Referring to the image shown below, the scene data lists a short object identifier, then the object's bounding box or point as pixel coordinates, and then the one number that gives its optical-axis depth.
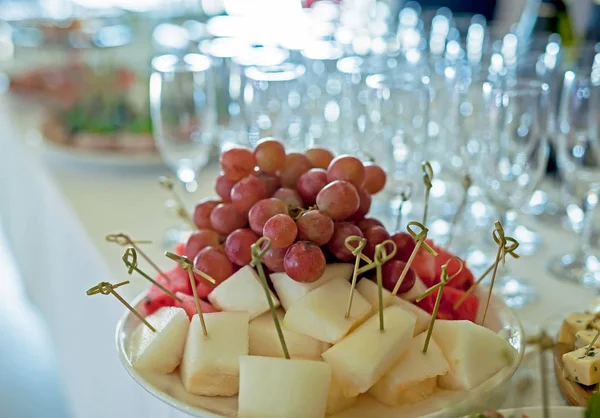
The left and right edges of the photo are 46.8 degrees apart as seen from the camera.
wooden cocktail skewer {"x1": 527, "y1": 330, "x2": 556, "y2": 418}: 0.37
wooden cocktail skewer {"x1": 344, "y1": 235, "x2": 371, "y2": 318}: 0.54
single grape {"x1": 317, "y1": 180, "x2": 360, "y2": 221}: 0.62
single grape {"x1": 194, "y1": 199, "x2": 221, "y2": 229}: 0.71
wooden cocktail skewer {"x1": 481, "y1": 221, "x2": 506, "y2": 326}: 0.56
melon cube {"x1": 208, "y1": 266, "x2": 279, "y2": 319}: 0.60
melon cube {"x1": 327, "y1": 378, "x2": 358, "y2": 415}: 0.55
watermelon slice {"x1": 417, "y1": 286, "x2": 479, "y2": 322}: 0.64
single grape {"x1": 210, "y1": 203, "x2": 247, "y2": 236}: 0.67
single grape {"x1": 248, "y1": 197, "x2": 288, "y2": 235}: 0.62
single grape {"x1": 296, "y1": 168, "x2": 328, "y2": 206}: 0.67
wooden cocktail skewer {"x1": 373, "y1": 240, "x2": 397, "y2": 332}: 0.51
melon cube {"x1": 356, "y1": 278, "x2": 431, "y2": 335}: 0.60
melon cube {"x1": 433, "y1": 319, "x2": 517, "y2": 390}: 0.56
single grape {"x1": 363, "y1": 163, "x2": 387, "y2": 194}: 0.73
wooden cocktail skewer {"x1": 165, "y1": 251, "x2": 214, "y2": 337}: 0.56
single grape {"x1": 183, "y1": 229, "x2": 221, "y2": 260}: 0.68
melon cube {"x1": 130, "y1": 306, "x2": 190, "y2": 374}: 0.58
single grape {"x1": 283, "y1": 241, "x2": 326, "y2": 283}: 0.59
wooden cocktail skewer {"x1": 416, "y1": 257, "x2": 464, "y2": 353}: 0.54
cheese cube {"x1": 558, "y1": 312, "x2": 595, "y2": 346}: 0.65
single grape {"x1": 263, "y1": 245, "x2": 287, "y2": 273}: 0.61
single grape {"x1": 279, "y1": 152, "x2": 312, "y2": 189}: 0.70
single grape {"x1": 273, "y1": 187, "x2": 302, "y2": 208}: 0.66
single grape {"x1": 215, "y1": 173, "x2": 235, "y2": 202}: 0.71
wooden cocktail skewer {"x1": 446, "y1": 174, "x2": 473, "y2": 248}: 0.75
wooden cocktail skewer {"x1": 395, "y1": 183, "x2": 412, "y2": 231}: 0.72
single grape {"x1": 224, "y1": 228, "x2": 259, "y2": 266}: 0.64
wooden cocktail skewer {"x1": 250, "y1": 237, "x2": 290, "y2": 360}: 0.51
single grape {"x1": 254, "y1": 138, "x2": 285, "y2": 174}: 0.70
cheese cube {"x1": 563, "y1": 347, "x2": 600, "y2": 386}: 0.58
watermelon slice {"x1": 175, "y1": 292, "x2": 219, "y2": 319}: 0.63
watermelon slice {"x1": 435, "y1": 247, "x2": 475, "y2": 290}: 0.68
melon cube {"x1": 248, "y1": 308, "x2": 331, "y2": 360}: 0.57
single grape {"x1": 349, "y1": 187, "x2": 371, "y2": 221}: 0.67
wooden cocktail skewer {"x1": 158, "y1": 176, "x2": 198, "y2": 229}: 0.77
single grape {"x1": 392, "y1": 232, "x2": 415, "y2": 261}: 0.66
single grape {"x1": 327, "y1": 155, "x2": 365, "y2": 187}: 0.66
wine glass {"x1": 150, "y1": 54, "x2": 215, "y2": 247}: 1.04
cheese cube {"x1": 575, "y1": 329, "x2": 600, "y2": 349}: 0.62
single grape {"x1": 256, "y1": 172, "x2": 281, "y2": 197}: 0.69
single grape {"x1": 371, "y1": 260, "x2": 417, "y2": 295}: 0.63
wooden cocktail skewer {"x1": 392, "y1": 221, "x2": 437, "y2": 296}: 0.57
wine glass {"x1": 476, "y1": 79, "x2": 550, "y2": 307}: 0.81
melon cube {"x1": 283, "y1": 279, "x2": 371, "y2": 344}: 0.56
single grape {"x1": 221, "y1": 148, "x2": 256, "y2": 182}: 0.70
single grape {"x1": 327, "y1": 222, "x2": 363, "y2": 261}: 0.62
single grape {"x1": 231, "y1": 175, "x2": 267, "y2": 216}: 0.66
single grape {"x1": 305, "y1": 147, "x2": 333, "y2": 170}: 0.73
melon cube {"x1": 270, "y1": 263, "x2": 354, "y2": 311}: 0.60
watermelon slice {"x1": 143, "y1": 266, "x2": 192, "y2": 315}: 0.67
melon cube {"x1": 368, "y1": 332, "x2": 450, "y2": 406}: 0.55
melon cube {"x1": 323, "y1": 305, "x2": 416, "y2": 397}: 0.54
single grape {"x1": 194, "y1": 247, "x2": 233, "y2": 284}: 0.65
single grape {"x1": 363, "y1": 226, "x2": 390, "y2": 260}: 0.64
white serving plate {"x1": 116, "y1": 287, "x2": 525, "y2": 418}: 0.54
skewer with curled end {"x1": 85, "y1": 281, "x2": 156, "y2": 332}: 0.58
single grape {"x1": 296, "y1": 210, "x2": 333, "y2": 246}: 0.60
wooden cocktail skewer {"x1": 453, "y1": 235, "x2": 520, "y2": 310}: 0.58
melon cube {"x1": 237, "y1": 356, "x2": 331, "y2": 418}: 0.52
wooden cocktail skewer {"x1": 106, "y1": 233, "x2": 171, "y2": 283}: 0.69
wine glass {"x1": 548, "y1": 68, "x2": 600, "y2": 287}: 0.86
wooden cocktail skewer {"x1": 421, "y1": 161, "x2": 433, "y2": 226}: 0.64
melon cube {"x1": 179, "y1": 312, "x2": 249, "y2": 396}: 0.56
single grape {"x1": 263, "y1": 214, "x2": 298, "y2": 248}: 0.59
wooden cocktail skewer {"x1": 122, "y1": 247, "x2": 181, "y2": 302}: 0.57
